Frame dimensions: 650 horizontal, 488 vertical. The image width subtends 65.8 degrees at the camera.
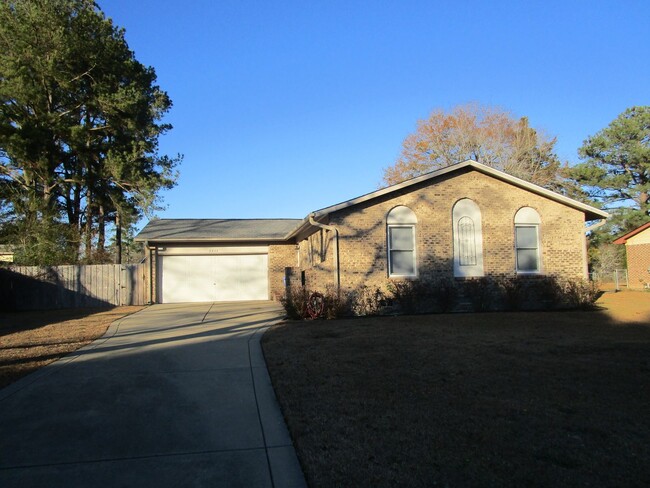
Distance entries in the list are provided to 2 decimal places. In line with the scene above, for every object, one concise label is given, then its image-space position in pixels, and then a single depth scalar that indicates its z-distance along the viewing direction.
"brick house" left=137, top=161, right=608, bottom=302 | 15.04
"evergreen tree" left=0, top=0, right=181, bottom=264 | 22.69
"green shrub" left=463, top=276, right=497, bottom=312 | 15.13
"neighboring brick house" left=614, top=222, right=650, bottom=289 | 27.33
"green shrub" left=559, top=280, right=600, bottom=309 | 15.18
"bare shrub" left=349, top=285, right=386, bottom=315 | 14.70
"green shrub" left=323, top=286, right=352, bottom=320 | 13.70
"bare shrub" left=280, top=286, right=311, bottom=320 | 13.41
